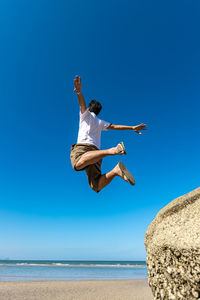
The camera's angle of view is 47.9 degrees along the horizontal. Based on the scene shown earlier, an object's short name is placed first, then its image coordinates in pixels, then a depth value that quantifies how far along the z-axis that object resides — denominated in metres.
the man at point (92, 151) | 4.29
